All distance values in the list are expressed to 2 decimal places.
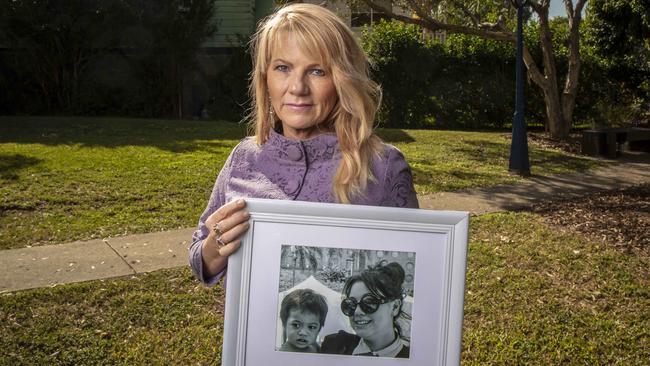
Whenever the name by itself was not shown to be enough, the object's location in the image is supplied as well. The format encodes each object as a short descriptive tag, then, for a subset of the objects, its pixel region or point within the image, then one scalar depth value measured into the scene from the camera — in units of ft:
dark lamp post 34.12
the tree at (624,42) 49.78
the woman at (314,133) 6.39
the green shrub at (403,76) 58.18
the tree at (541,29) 47.70
